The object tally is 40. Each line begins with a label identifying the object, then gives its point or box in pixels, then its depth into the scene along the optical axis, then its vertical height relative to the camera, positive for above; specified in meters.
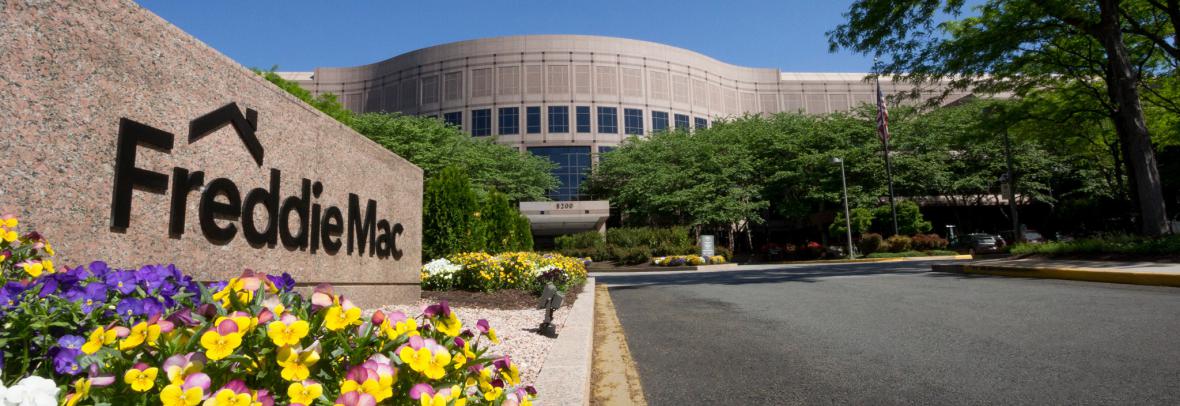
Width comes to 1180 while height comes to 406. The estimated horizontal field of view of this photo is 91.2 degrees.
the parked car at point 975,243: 30.39 +0.27
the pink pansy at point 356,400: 1.31 -0.31
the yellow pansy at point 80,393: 1.26 -0.27
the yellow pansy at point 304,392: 1.30 -0.29
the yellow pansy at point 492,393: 1.78 -0.41
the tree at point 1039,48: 15.27 +6.03
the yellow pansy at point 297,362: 1.35 -0.23
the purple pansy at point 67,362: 1.45 -0.23
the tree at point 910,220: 35.53 +1.85
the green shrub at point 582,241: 34.84 +1.03
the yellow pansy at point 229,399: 1.22 -0.28
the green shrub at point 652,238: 32.97 +1.09
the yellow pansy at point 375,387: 1.35 -0.29
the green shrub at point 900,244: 32.59 +0.32
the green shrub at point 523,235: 20.57 +0.91
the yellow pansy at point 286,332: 1.36 -0.16
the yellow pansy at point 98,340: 1.41 -0.17
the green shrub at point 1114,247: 12.46 -0.05
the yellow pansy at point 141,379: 1.23 -0.23
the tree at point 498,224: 16.64 +1.10
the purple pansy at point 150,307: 1.80 -0.12
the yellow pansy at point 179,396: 1.20 -0.27
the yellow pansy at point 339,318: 1.53 -0.14
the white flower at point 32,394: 1.14 -0.24
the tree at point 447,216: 12.62 +1.02
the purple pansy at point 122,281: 2.03 -0.04
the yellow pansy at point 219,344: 1.29 -0.17
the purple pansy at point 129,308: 1.77 -0.12
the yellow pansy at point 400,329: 1.62 -0.19
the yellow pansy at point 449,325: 1.75 -0.19
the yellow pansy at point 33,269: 2.16 +0.01
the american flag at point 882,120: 31.08 +7.05
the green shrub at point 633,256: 30.55 +0.06
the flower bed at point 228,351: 1.30 -0.22
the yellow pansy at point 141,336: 1.37 -0.16
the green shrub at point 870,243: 33.47 +0.43
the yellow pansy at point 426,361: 1.45 -0.25
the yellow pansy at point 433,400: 1.39 -0.33
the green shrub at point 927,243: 32.44 +0.36
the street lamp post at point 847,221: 33.25 +1.77
